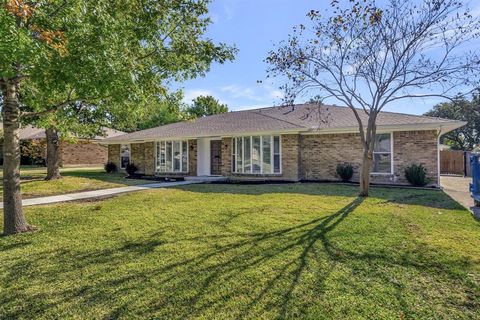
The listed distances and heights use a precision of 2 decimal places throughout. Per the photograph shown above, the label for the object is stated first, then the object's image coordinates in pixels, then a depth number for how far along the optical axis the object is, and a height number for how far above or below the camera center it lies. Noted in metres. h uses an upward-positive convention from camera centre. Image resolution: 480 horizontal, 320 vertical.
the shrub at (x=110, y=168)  24.17 -0.36
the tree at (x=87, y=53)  4.84 +2.00
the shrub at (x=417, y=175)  12.98 -0.61
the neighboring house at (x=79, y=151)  32.50 +1.40
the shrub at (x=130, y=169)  21.16 -0.40
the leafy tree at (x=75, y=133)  15.98 +1.67
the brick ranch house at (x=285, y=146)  13.60 +0.86
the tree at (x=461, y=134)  41.09 +3.68
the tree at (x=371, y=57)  9.13 +3.45
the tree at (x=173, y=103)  8.77 +1.77
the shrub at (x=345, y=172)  14.48 -0.51
